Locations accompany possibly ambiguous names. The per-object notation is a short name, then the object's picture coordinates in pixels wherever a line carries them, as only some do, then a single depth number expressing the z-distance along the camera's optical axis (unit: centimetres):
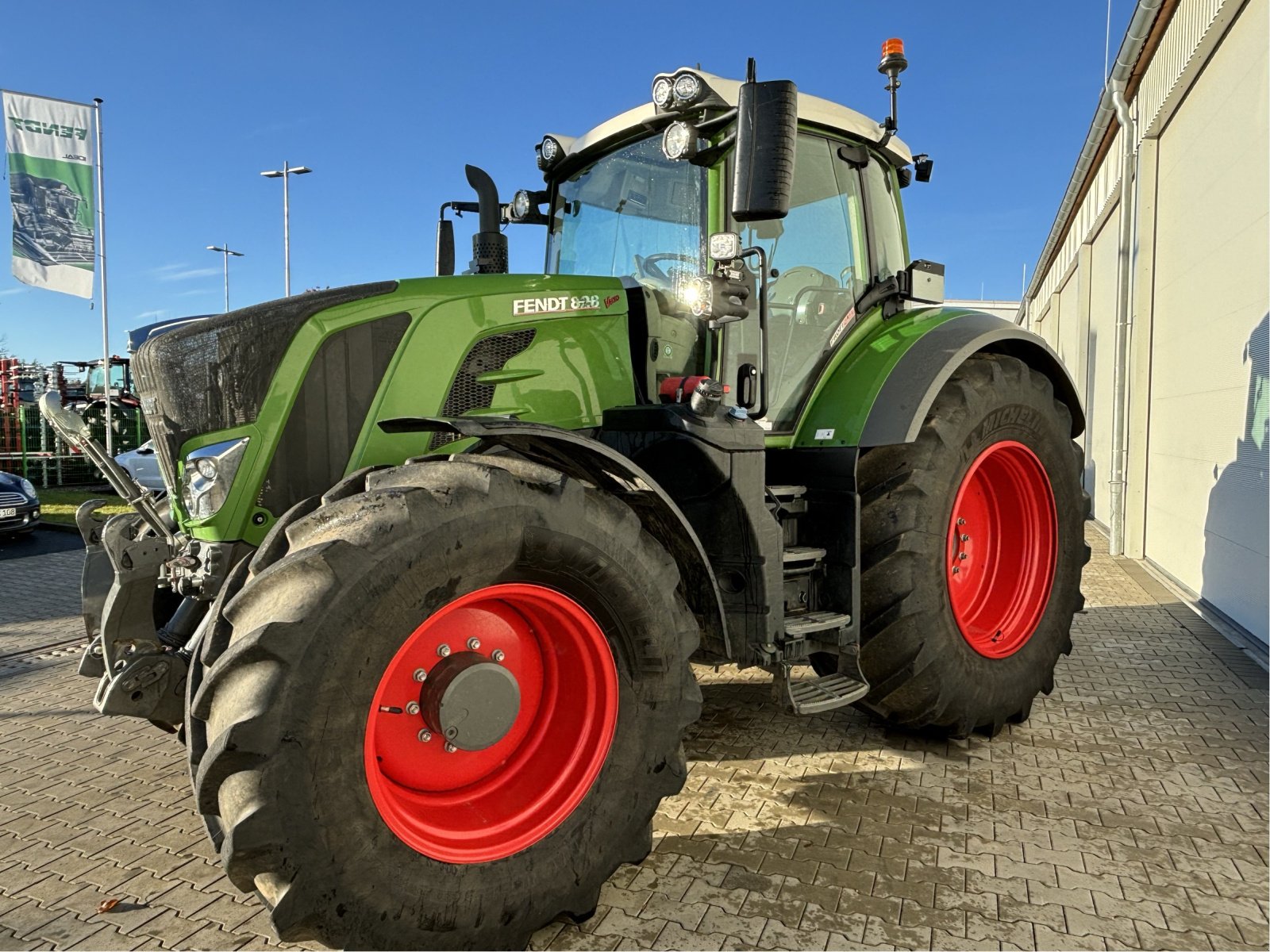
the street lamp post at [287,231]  2619
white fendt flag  1344
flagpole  1401
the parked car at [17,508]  1020
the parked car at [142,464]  1401
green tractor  204
